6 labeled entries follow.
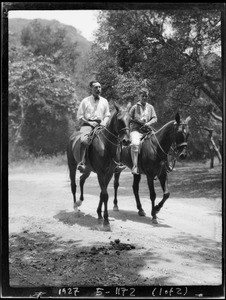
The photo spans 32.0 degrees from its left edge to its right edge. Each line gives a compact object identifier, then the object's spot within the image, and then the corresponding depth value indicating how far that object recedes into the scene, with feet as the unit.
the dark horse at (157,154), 26.63
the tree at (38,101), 23.45
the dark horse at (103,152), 26.55
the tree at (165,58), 23.89
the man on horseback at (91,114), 26.21
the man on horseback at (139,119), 27.43
